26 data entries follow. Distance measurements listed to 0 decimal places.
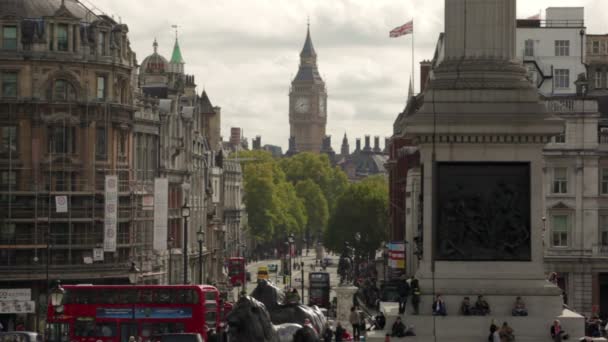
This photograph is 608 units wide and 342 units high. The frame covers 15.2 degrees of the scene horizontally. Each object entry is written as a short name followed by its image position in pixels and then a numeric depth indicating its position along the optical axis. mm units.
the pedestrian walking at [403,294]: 67500
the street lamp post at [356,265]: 176462
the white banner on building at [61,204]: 109438
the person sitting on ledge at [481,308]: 65562
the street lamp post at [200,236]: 98425
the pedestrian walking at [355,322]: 76688
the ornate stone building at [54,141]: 109125
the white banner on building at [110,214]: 110312
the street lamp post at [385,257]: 151562
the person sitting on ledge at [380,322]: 68188
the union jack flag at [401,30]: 130500
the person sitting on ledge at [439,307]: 65375
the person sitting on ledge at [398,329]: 64875
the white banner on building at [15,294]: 104438
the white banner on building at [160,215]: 118500
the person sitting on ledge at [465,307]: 65625
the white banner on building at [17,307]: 103125
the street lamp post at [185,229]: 92594
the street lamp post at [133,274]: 111144
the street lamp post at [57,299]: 77431
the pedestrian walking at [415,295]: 65750
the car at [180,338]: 61188
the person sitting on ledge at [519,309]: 65500
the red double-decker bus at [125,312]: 78812
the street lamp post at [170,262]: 127188
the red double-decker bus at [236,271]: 152438
